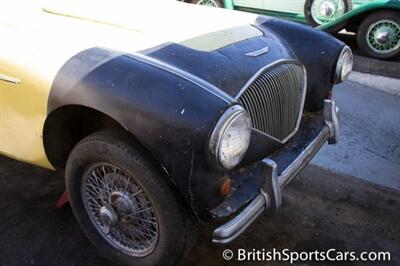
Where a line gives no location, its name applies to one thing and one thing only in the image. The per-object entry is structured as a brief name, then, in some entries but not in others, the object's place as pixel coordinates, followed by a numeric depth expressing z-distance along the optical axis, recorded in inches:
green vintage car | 245.3
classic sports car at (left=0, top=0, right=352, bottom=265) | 80.3
